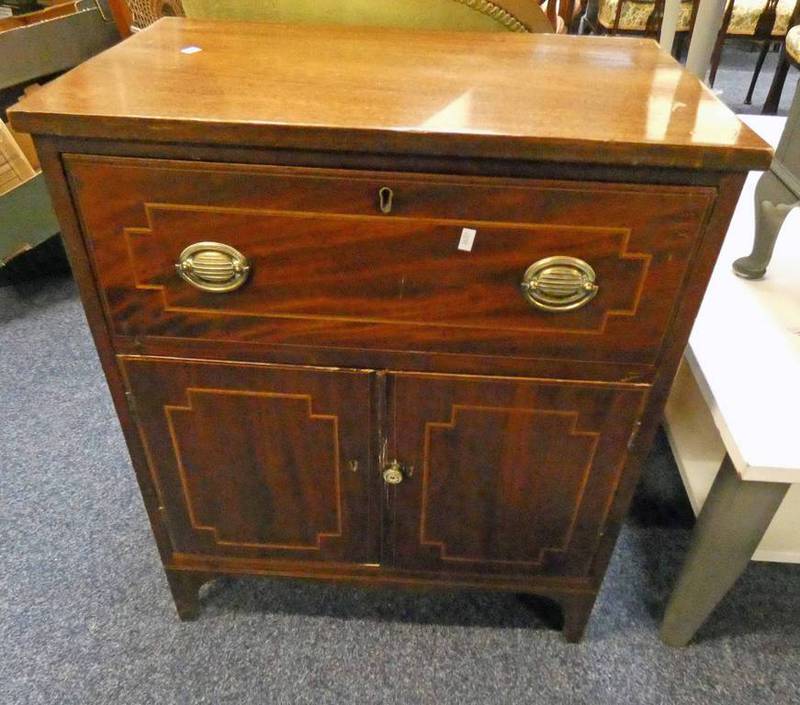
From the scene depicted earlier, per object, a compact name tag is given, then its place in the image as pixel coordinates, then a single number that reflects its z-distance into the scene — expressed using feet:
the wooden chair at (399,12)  2.89
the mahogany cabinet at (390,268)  1.64
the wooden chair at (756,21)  8.23
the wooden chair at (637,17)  7.88
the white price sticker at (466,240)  1.74
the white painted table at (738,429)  2.30
